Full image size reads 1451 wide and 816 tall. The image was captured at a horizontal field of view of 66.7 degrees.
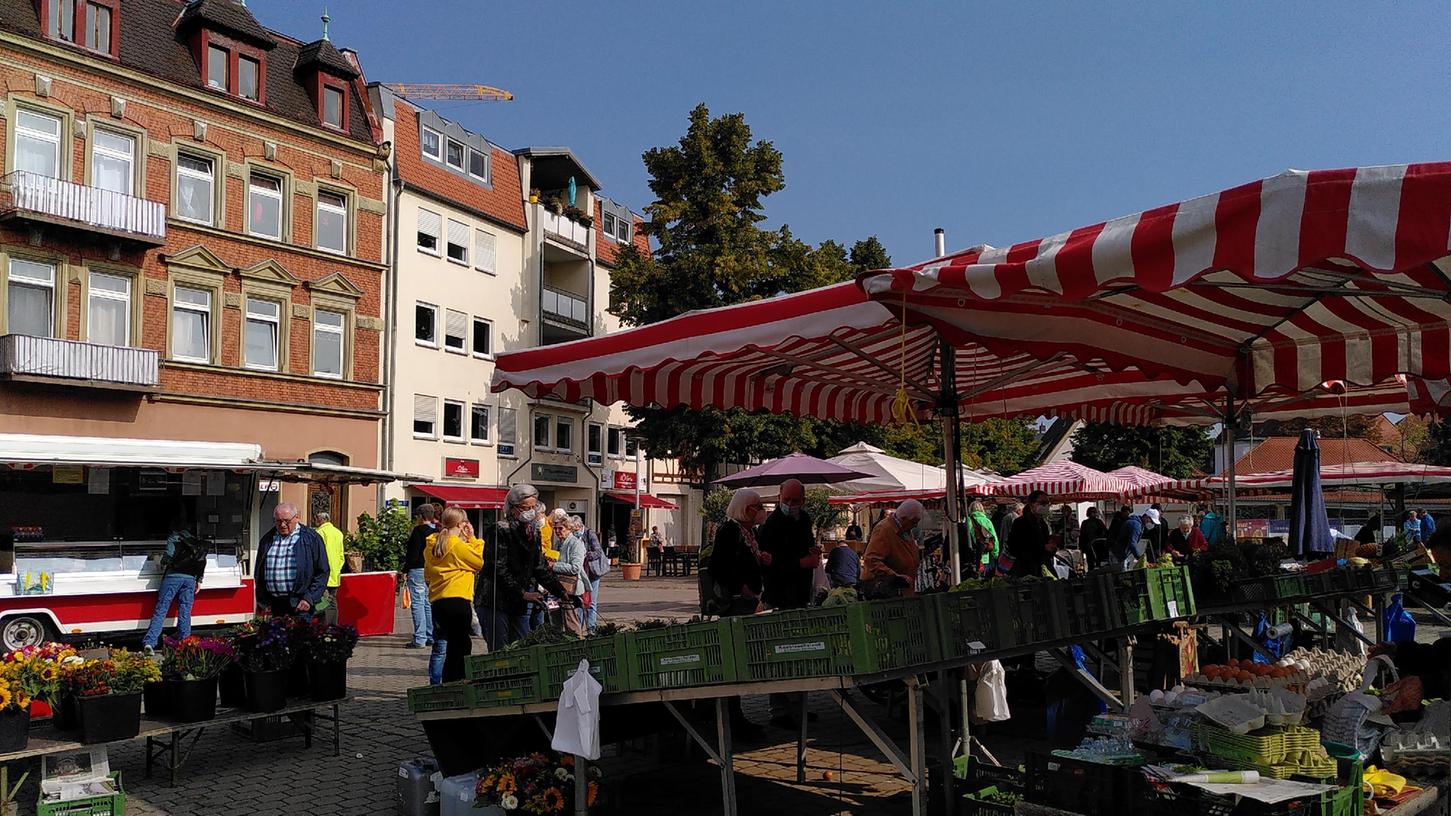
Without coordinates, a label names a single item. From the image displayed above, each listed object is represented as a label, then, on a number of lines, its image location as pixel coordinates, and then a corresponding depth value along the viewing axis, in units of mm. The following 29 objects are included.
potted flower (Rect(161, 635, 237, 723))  6832
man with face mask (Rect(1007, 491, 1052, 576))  11945
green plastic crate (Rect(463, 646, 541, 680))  5656
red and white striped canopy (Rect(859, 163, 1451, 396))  3297
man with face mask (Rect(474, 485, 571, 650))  8523
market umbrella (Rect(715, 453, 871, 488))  15000
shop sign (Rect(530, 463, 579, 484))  36562
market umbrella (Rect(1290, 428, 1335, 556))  9156
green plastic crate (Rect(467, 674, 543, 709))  5648
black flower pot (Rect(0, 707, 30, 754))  5770
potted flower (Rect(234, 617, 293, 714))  7332
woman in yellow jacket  8477
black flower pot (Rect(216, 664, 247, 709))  7430
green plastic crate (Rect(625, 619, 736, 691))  4773
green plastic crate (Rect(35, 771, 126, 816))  5859
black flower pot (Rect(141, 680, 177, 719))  6984
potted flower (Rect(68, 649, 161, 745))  6098
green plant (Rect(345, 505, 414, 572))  17031
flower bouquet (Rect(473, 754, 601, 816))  5609
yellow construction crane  55031
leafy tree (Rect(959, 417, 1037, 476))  41688
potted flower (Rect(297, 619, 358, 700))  7695
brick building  21359
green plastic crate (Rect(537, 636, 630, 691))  5227
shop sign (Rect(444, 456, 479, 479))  32531
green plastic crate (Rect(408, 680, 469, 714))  5996
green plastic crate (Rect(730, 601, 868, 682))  4316
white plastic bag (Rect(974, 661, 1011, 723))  6934
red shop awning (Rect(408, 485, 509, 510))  31453
